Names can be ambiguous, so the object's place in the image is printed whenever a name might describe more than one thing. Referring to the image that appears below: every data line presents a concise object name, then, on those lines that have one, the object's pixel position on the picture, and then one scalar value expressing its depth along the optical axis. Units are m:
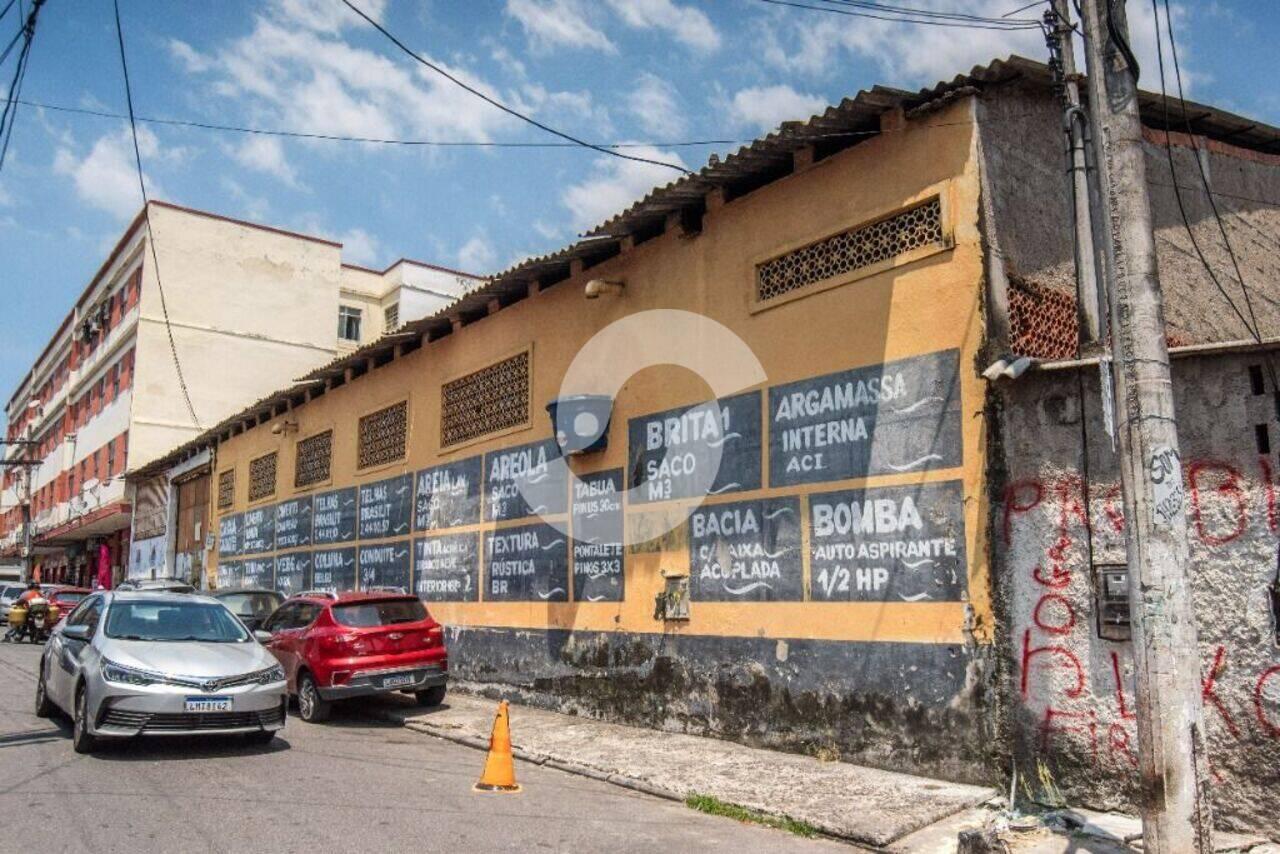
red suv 11.54
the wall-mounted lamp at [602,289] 11.90
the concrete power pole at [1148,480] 5.29
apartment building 32.22
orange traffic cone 7.99
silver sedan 8.52
